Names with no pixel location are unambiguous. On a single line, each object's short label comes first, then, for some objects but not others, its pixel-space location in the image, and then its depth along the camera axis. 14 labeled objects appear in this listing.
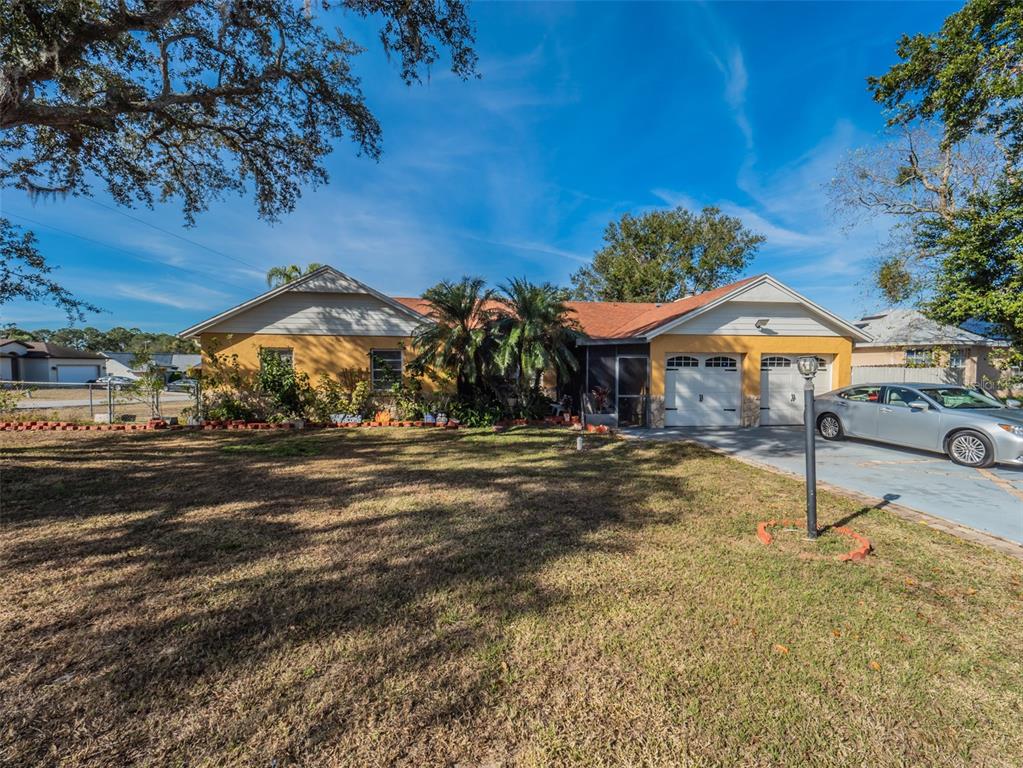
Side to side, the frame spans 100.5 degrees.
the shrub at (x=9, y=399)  12.11
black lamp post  4.31
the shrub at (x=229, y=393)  12.56
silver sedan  7.18
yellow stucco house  12.64
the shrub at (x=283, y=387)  12.53
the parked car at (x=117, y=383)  13.02
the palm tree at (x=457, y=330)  11.69
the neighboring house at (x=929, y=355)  16.94
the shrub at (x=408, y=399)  13.05
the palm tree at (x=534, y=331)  11.27
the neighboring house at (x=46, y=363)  38.44
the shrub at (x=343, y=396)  12.98
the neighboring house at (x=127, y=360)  52.03
